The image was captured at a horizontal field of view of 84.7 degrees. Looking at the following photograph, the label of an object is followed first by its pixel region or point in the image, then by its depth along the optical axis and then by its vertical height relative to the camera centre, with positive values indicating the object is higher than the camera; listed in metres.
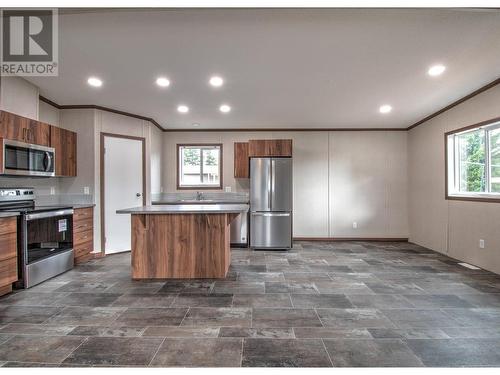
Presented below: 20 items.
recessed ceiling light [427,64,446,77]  3.07 +1.36
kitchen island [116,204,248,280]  3.43 -0.71
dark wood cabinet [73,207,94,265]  4.03 -0.70
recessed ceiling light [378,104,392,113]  4.51 +1.34
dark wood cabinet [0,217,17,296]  2.87 -0.70
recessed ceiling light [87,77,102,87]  3.48 +1.39
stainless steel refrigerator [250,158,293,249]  5.21 -0.23
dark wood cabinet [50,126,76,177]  3.93 +0.59
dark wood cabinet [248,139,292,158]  5.33 +0.78
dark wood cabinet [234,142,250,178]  5.54 +0.61
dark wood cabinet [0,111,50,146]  3.06 +0.72
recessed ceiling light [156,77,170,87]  3.46 +1.38
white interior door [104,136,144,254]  4.68 +0.04
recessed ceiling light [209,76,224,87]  3.42 +1.37
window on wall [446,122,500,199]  3.83 +0.40
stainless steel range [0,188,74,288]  3.12 -0.61
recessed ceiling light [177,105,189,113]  4.55 +1.36
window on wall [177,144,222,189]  6.18 +0.51
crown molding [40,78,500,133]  3.84 +1.32
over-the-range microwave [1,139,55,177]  3.09 +0.36
